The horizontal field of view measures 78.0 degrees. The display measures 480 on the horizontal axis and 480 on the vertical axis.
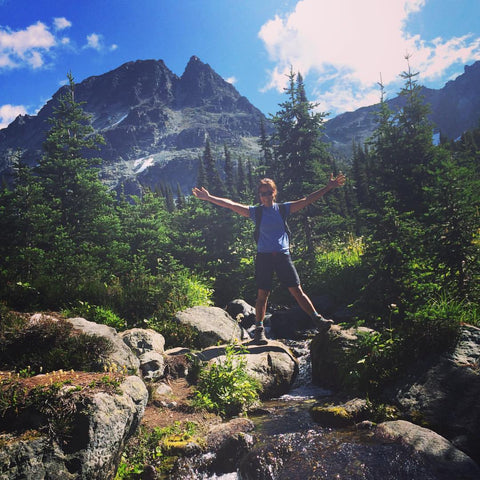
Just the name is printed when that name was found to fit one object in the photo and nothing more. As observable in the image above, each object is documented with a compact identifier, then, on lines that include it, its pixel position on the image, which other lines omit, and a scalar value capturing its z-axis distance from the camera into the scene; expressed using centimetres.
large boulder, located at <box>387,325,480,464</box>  321
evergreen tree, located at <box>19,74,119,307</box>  852
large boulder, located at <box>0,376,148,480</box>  260
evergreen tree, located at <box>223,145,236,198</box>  5398
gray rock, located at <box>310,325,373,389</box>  527
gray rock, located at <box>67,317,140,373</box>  495
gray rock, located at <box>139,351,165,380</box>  556
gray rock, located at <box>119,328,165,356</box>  621
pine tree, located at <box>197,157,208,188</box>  5232
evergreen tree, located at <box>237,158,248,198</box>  5891
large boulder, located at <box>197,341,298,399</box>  562
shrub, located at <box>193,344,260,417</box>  493
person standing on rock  581
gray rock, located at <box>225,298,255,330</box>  1063
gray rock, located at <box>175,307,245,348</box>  757
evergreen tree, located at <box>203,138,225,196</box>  4206
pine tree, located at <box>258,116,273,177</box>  2681
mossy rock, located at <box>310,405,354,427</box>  397
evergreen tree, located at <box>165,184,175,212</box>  8675
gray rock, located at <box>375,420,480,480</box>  272
